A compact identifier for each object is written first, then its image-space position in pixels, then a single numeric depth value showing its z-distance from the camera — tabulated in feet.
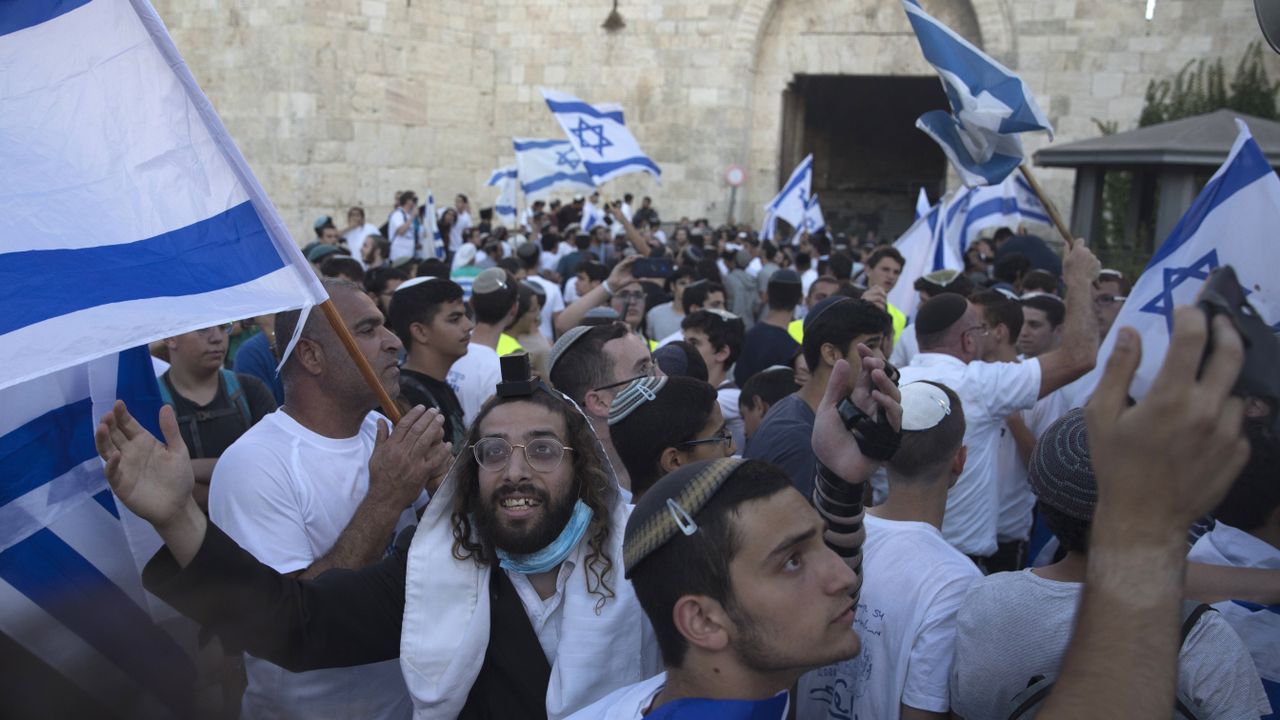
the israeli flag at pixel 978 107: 14.58
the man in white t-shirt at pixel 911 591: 8.00
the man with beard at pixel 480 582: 6.95
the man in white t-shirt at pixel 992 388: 12.52
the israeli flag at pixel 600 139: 38.37
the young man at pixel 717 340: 17.20
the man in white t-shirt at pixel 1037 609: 7.09
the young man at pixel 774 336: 20.39
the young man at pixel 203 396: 12.89
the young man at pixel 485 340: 15.61
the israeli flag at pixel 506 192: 52.29
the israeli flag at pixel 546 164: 45.68
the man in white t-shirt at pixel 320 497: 8.73
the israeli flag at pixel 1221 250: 9.04
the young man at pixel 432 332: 13.64
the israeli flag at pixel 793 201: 43.65
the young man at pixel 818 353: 11.63
